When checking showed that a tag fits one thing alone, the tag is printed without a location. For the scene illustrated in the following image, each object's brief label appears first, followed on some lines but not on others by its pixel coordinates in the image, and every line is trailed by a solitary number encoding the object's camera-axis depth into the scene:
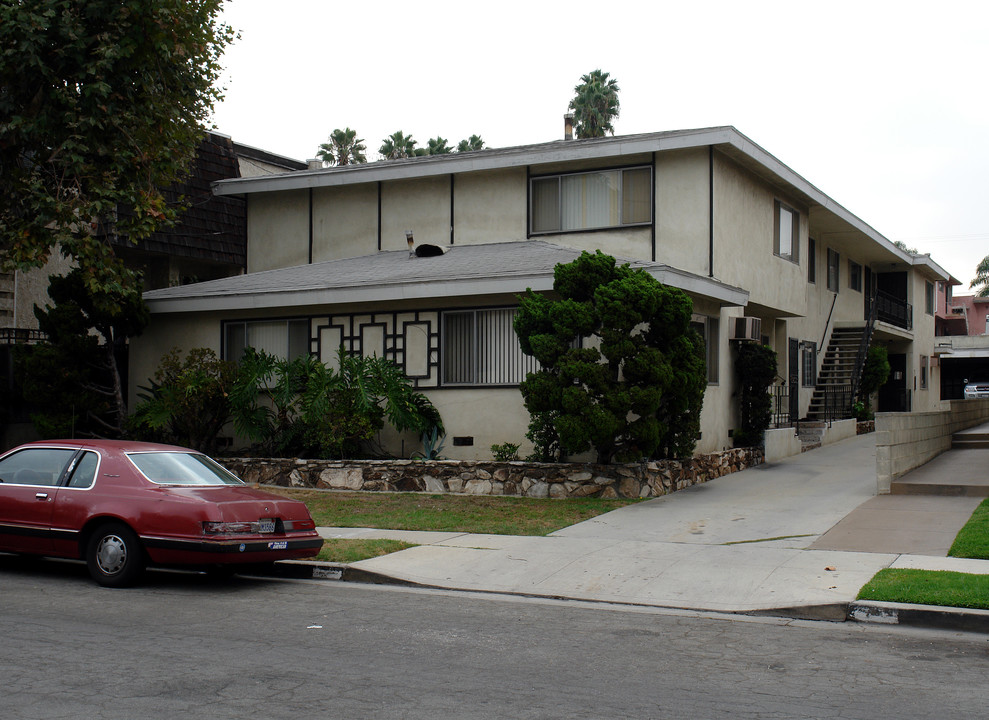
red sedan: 9.68
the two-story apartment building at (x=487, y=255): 18.03
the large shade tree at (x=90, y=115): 14.78
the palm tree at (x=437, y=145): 52.12
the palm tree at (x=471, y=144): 53.03
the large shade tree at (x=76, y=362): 18.94
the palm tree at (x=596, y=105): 54.94
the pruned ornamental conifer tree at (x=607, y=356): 15.02
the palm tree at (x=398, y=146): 52.06
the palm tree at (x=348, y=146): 53.81
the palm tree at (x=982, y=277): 69.69
